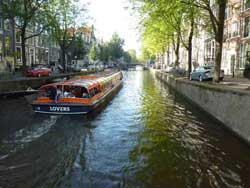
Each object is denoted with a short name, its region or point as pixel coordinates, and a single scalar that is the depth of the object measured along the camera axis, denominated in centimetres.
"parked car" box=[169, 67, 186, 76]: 2632
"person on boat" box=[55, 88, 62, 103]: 977
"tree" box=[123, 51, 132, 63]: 9342
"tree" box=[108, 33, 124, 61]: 6800
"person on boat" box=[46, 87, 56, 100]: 994
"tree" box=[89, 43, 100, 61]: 5999
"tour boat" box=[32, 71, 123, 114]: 969
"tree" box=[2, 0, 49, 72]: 2008
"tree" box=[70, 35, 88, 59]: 3831
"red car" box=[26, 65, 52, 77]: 2270
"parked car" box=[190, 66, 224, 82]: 1735
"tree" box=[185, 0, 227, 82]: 1159
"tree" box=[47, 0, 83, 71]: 2304
